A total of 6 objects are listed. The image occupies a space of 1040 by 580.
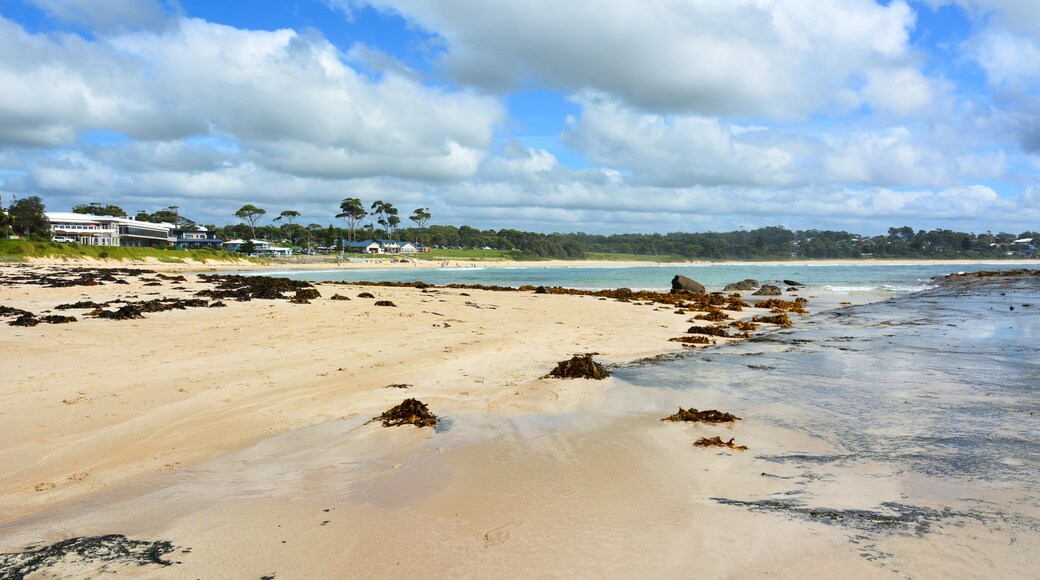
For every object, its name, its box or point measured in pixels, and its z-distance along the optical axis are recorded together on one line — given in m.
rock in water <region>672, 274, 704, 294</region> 28.78
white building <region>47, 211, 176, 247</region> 84.76
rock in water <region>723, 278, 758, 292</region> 33.47
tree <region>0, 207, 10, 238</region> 59.69
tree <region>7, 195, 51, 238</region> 63.28
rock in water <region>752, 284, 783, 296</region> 29.45
